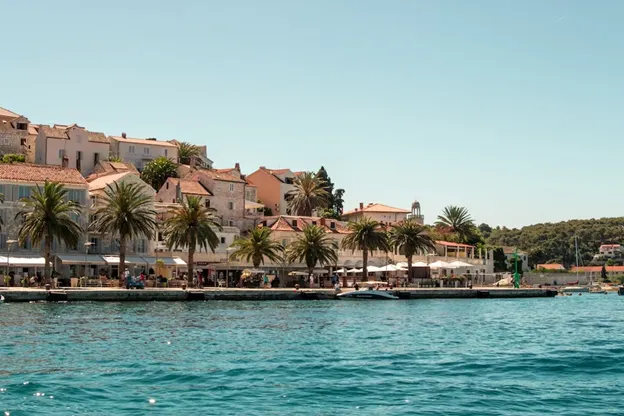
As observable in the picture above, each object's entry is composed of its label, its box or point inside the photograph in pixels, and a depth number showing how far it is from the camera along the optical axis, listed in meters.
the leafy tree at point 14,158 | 111.31
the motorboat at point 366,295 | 87.56
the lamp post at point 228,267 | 93.35
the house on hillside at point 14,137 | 121.31
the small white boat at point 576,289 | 144.45
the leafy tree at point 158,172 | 121.44
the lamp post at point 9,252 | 76.17
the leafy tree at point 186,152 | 140.00
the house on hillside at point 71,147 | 115.56
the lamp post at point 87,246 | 79.41
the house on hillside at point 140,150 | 131.88
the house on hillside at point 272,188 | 135.12
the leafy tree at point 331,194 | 150.38
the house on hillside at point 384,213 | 136.62
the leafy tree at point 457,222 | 139.88
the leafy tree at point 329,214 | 130.62
